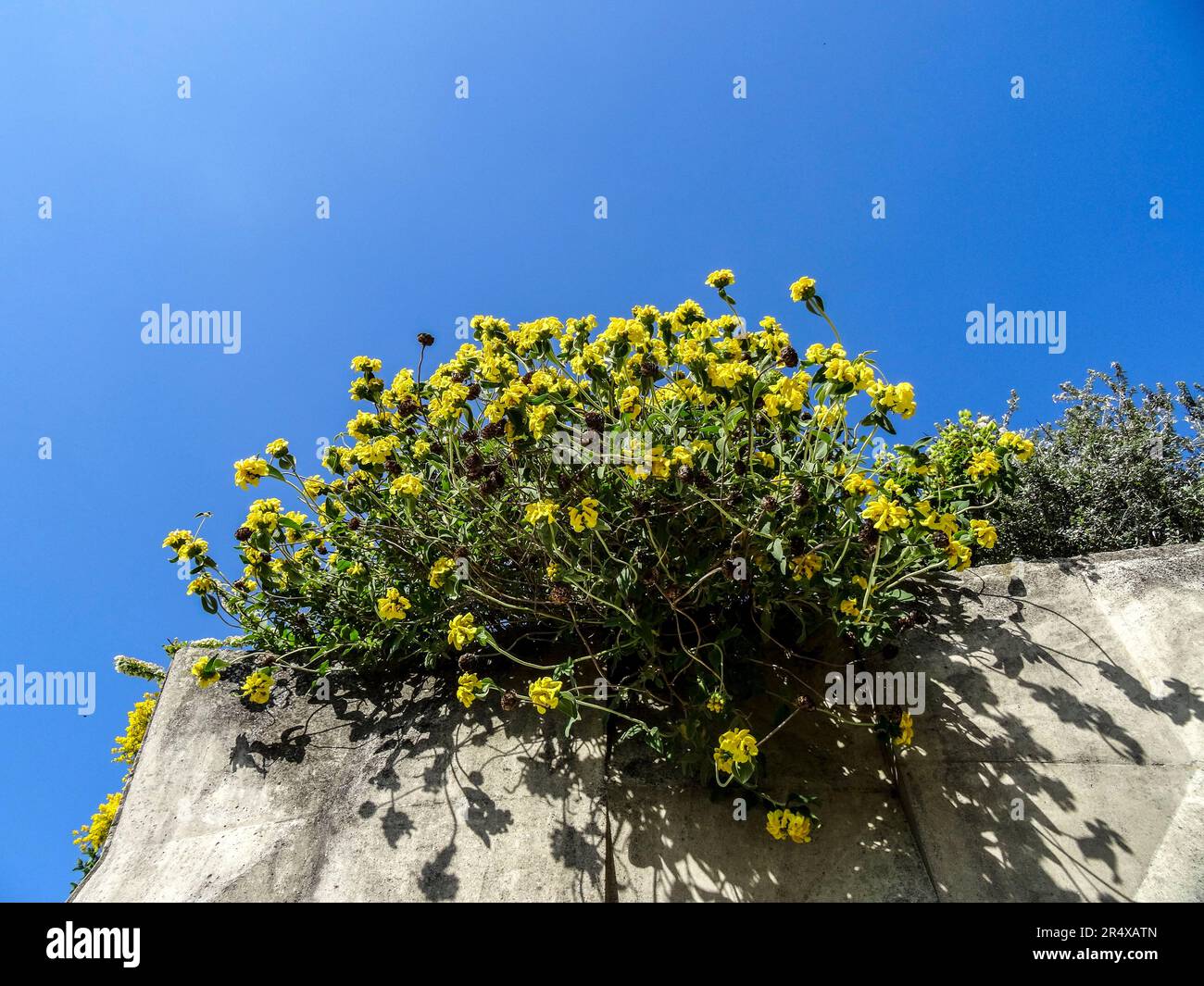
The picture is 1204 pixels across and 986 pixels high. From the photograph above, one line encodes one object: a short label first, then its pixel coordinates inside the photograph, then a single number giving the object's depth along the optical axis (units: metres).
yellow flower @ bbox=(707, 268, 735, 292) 2.79
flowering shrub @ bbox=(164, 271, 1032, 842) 2.22
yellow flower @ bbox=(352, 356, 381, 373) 3.00
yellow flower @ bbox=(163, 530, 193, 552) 2.87
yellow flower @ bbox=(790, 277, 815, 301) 2.48
